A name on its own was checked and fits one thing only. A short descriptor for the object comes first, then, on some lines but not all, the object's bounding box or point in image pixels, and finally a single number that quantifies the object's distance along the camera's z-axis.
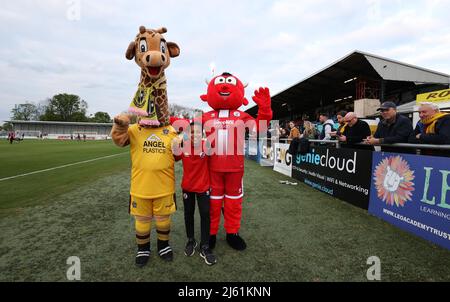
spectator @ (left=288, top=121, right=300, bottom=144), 7.95
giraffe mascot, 2.61
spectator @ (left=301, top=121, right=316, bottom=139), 7.30
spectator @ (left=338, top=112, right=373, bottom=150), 4.65
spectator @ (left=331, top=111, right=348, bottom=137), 5.21
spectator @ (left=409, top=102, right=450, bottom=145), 3.39
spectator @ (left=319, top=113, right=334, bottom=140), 6.61
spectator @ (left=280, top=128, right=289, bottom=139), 10.17
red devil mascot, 2.98
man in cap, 3.82
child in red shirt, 2.70
